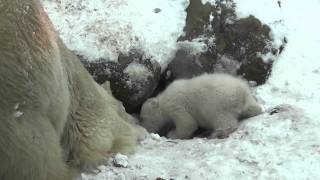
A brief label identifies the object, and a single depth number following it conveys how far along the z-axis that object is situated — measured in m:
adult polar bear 7.07
